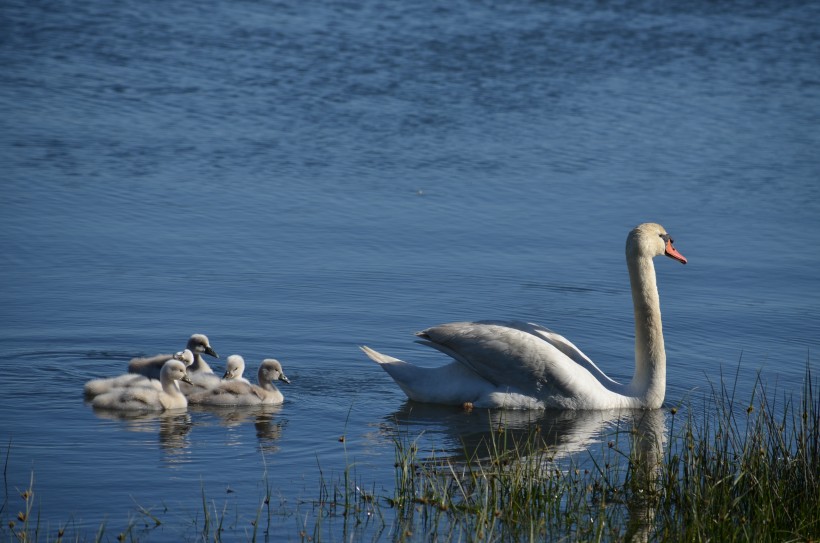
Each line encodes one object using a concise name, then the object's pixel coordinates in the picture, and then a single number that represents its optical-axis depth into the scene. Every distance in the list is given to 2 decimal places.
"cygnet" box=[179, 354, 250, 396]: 19.33
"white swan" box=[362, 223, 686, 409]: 19.44
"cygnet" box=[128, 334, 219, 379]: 19.73
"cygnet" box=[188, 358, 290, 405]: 18.95
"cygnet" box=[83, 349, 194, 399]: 18.55
